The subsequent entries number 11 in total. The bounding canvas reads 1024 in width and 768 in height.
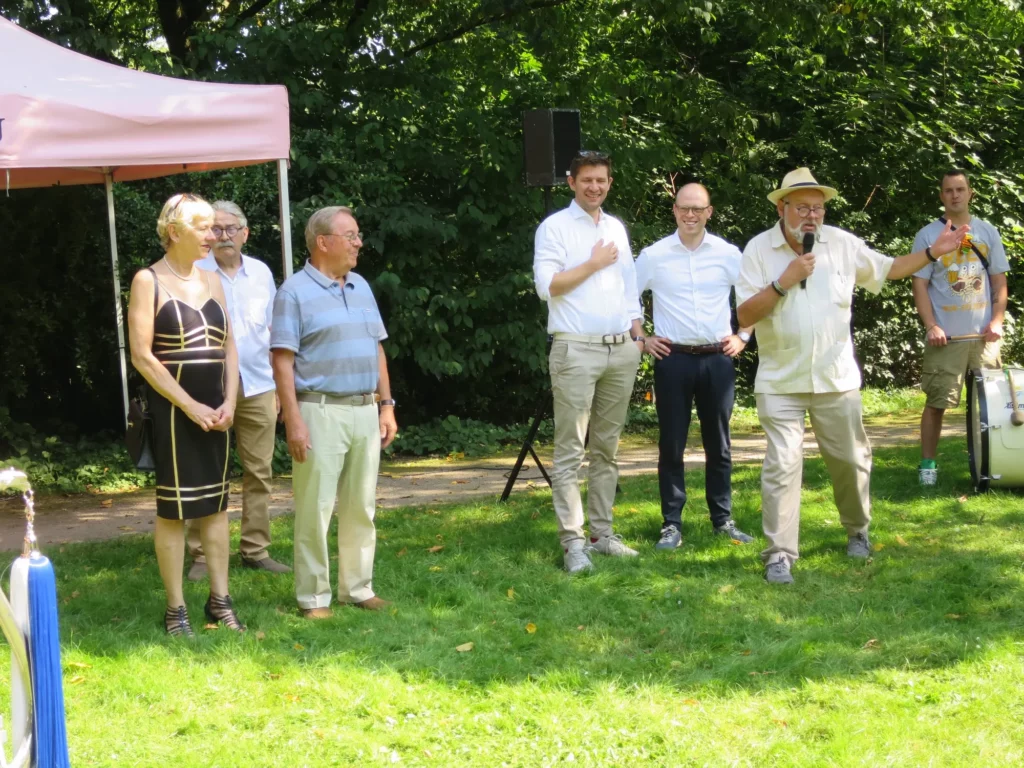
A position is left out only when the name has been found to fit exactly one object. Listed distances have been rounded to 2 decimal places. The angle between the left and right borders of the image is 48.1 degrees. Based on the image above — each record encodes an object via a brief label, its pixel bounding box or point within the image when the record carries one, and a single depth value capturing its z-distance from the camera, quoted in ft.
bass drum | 23.75
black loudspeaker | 24.62
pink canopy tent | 18.49
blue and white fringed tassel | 9.18
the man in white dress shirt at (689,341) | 20.98
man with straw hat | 18.37
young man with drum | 25.55
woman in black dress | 15.65
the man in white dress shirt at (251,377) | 19.47
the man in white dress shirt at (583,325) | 19.16
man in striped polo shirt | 16.47
